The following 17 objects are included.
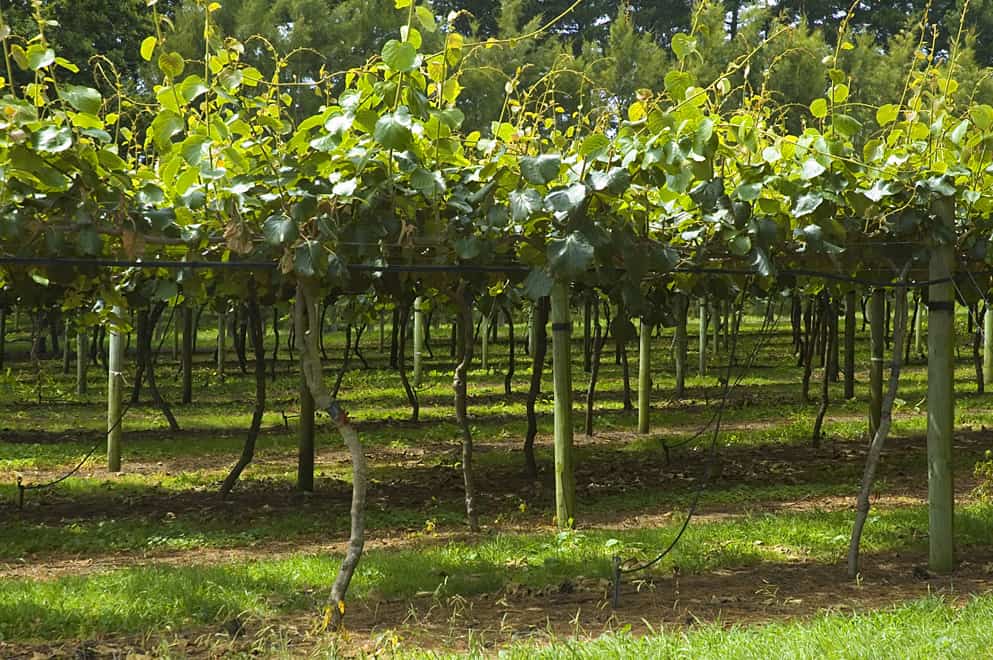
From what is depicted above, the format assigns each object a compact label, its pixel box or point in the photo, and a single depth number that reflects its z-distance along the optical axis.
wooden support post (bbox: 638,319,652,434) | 10.30
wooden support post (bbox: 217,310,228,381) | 17.08
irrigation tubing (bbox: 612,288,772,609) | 4.96
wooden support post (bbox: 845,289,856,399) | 10.86
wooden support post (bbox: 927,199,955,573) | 5.66
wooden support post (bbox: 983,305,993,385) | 15.34
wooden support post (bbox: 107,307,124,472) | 9.05
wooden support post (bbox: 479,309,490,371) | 17.41
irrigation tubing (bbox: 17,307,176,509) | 8.09
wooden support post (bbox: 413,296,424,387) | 14.37
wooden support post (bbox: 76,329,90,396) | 14.92
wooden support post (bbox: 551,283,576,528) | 6.35
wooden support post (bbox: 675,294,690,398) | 9.75
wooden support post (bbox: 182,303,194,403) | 12.20
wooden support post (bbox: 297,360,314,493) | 8.26
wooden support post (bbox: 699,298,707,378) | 16.47
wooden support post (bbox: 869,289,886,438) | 8.80
